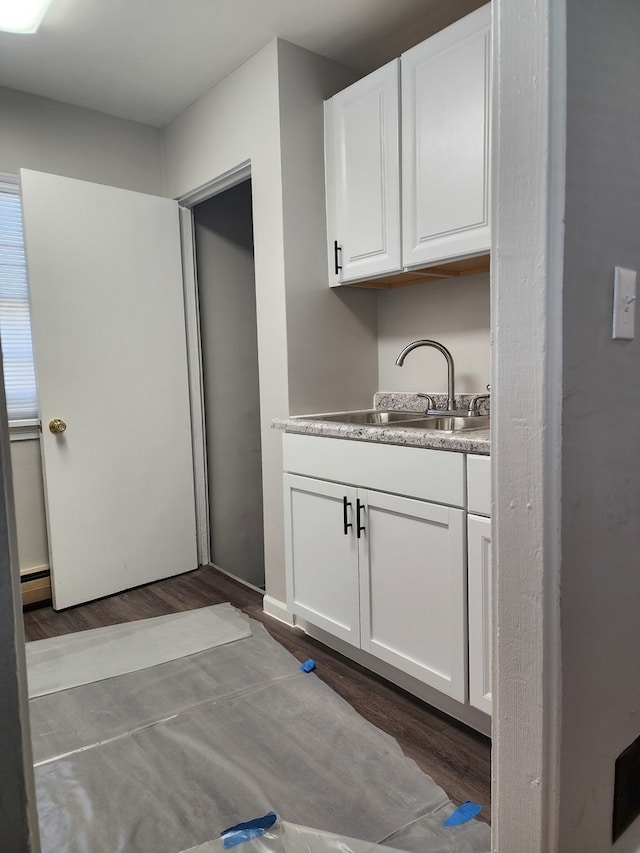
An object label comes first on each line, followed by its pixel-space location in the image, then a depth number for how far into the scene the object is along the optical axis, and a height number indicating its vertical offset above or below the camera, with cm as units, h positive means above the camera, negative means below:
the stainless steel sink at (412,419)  219 -19
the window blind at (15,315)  271 +32
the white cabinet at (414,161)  187 +75
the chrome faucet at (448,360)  218 +4
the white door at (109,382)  265 -1
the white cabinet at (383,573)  167 -65
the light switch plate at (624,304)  97 +11
